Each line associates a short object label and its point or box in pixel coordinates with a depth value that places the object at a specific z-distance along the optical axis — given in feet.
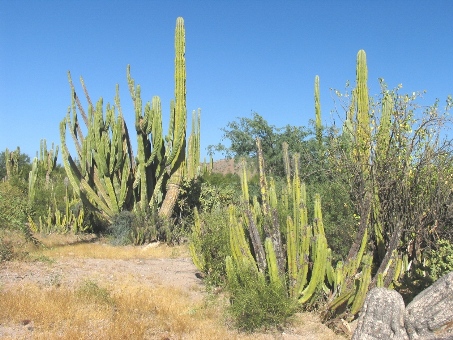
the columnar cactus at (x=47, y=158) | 75.66
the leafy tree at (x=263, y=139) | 61.21
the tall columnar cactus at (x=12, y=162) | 88.73
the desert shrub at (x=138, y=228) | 43.86
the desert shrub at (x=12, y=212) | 34.27
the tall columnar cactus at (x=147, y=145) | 44.11
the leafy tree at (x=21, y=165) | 93.45
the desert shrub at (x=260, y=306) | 19.65
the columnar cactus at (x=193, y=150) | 47.67
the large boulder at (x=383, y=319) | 12.63
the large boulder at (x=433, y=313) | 12.20
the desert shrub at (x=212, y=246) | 25.84
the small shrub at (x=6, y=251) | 30.35
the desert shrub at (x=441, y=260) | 19.47
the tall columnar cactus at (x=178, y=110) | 43.93
